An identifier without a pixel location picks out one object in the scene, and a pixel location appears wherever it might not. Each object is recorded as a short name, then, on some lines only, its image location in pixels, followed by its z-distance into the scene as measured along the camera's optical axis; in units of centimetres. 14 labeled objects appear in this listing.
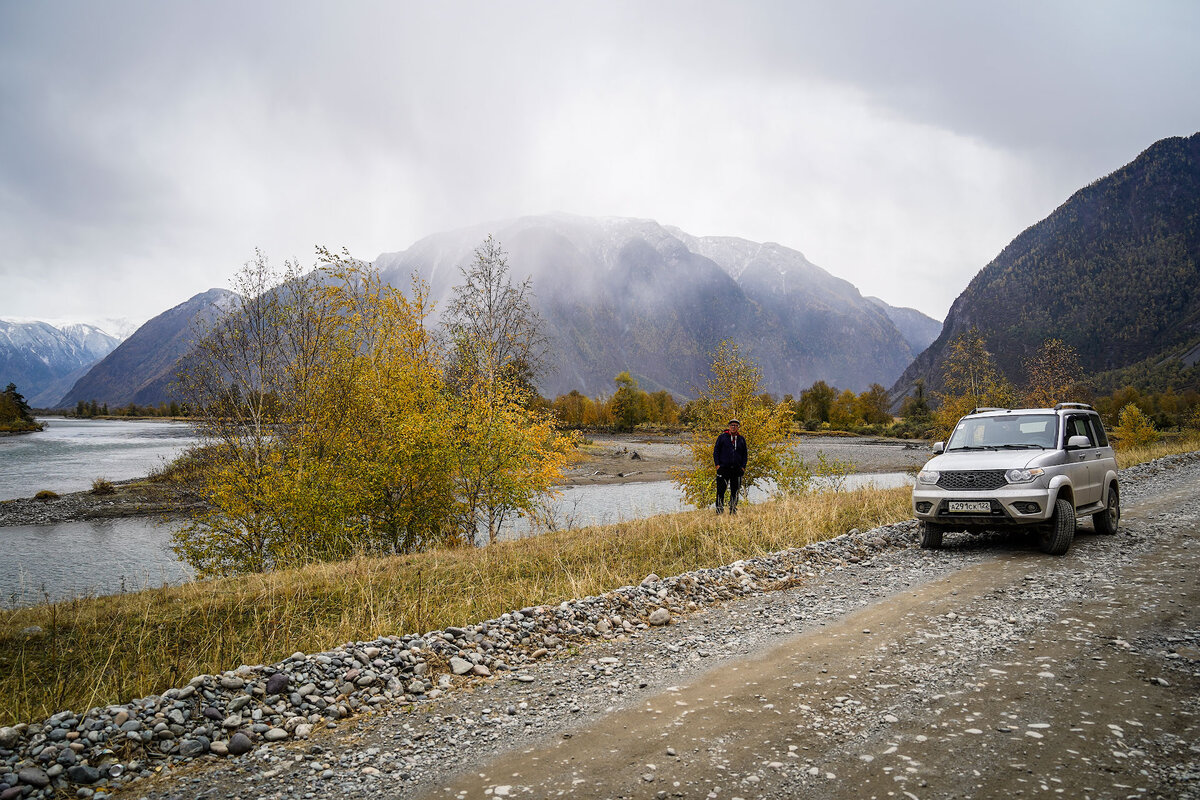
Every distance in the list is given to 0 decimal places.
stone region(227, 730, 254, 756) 437
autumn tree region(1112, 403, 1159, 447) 4593
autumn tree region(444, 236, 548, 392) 2025
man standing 1517
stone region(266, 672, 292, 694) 506
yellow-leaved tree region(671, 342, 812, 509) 2519
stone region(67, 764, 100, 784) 395
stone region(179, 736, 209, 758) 431
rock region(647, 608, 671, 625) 715
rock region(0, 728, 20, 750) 413
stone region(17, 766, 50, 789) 384
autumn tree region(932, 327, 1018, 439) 3472
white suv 968
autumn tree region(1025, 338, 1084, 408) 3697
